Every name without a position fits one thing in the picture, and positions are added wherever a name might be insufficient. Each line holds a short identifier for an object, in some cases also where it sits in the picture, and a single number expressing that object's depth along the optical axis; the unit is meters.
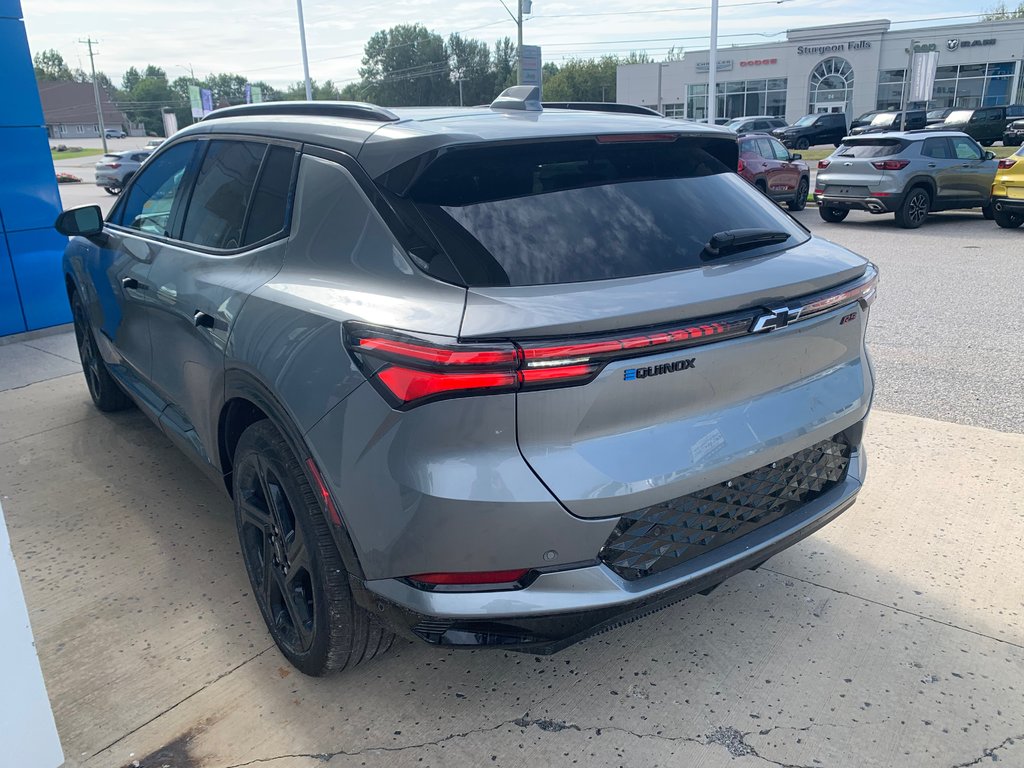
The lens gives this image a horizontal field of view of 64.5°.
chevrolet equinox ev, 1.98
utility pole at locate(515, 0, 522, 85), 27.53
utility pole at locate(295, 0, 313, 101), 35.66
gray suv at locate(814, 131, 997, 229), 14.10
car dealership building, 50.19
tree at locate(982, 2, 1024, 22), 88.19
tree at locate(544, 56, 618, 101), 93.62
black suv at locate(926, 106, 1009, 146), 35.53
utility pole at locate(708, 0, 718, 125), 25.72
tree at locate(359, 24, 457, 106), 96.69
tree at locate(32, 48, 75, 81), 133.00
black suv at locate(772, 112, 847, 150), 37.47
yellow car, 13.08
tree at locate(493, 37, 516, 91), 93.25
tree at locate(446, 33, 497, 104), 95.31
